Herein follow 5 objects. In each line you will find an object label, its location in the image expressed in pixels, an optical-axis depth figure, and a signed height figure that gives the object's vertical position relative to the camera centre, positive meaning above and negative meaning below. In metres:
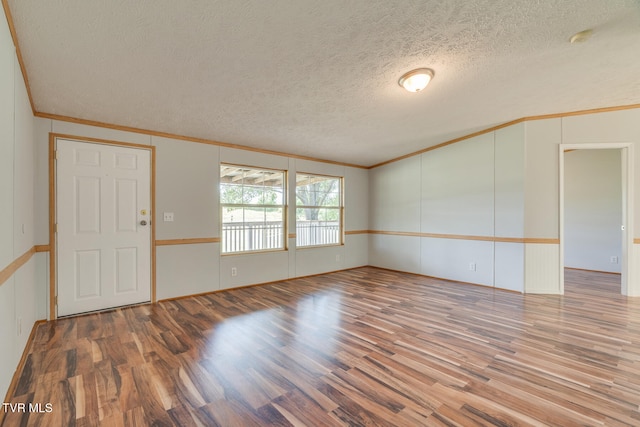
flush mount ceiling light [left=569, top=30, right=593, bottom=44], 2.26 +1.45
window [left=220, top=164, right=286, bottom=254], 4.47 +0.07
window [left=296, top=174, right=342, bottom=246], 5.43 +0.05
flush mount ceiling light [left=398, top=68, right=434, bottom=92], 2.65 +1.29
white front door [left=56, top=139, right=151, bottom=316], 3.20 -0.16
